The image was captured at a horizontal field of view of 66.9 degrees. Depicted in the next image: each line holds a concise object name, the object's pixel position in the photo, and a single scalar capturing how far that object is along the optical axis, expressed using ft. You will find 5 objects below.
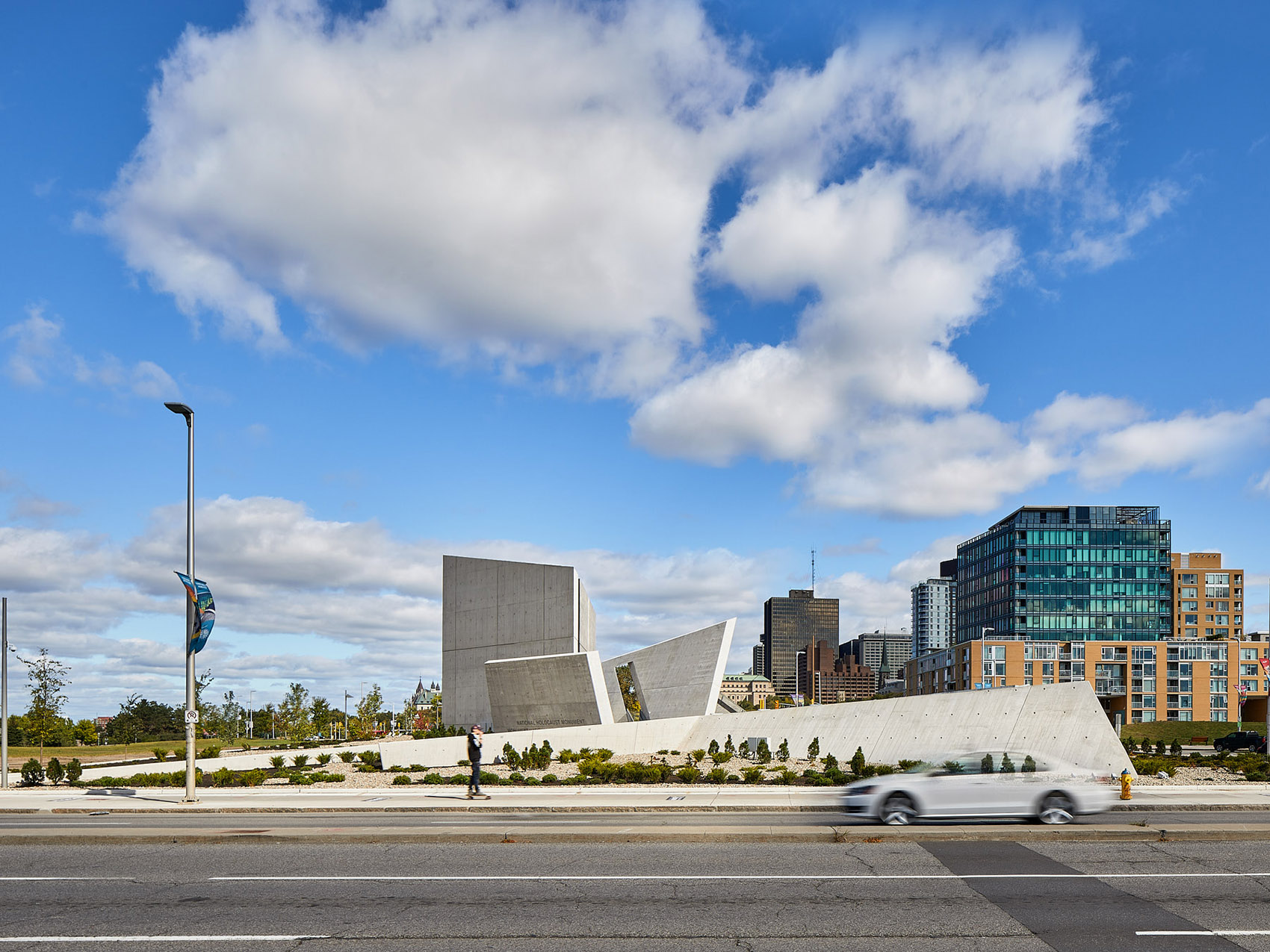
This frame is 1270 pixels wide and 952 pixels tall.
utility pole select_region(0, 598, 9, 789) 99.66
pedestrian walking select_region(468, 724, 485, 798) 79.61
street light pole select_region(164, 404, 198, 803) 76.43
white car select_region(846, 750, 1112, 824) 58.44
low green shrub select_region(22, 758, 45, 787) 105.40
